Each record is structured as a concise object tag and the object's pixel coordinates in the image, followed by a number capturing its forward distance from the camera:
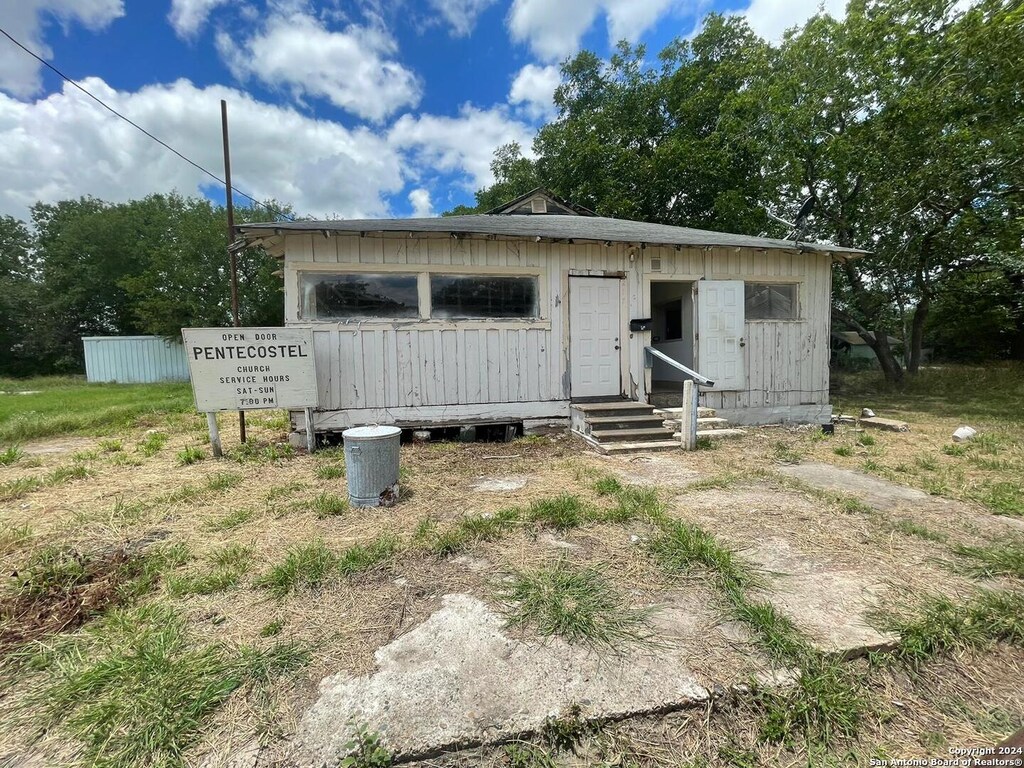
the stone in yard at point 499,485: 4.07
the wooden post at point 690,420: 5.44
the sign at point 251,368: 4.99
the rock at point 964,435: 5.86
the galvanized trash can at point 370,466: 3.53
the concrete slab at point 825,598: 1.89
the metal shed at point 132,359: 17.72
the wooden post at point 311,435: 5.46
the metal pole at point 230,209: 5.49
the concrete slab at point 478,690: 1.49
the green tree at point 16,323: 21.36
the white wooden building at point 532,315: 5.62
